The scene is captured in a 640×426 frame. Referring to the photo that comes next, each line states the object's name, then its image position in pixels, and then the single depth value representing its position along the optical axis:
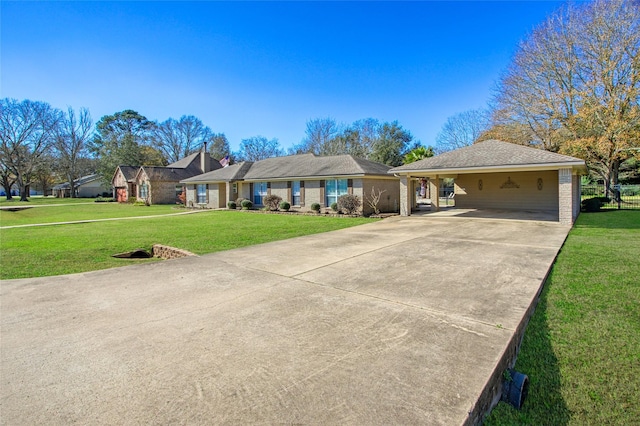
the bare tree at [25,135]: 42.91
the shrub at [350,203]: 19.09
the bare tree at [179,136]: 57.00
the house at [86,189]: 55.25
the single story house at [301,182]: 20.06
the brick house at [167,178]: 35.22
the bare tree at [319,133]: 50.12
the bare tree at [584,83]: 21.56
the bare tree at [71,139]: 48.56
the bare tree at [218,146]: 58.12
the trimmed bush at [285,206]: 22.34
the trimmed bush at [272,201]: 23.27
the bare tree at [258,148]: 58.47
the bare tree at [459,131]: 41.53
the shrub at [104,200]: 42.44
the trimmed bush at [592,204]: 19.56
